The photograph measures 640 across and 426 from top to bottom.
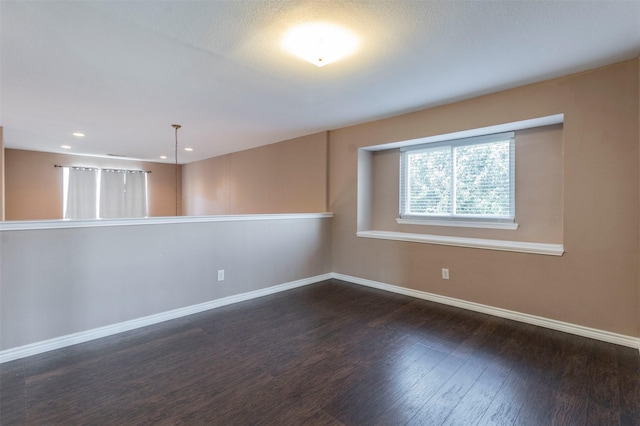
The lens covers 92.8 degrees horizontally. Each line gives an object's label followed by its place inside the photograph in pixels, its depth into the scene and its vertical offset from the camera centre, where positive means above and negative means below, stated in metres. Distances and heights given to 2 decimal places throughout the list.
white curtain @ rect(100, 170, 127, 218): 7.79 +0.50
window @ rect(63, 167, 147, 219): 7.30 +0.51
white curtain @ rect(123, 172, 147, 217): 8.21 +0.50
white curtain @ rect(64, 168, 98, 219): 7.28 +0.47
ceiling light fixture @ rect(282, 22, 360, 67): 2.09 +1.25
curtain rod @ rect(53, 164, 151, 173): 7.34 +1.11
